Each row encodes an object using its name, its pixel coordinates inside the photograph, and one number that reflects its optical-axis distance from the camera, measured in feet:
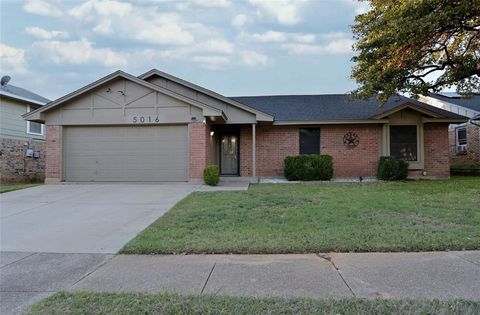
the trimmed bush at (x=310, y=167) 48.93
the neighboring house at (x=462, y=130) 61.46
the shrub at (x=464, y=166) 59.15
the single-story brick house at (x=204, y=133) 44.65
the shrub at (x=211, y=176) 41.98
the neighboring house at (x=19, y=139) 55.62
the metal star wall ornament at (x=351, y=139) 52.41
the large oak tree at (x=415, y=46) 34.40
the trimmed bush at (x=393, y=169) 48.11
